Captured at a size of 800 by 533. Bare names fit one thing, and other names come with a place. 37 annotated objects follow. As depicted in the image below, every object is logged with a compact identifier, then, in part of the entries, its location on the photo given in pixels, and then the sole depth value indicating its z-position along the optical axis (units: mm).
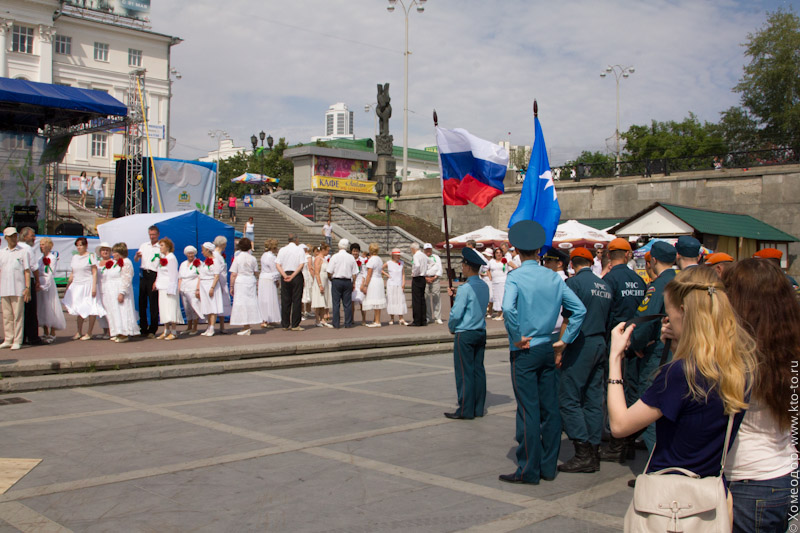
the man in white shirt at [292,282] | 14492
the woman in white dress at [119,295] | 11789
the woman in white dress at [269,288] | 14406
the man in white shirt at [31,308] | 11062
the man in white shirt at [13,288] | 10672
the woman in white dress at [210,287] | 12820
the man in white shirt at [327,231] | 31797
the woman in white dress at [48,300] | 11523
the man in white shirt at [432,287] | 15961
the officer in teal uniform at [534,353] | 5461
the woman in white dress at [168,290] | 12359
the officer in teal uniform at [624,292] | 6590
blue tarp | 22625
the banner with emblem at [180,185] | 25094
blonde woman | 2545
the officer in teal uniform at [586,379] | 5832
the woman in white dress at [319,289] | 15570
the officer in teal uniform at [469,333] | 7402
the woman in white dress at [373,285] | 15648
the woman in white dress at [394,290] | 16078
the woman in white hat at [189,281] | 12812
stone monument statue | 45406
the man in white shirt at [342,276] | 14992
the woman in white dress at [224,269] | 13147
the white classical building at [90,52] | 53312
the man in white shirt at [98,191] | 34688
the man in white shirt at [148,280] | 12570
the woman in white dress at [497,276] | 18219
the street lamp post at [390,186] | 37166
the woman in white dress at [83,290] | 11922
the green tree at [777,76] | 41531
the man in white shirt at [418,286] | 15812
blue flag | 7469
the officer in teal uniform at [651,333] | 5988
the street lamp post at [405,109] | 47625
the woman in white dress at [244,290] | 13172
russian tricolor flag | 8680
